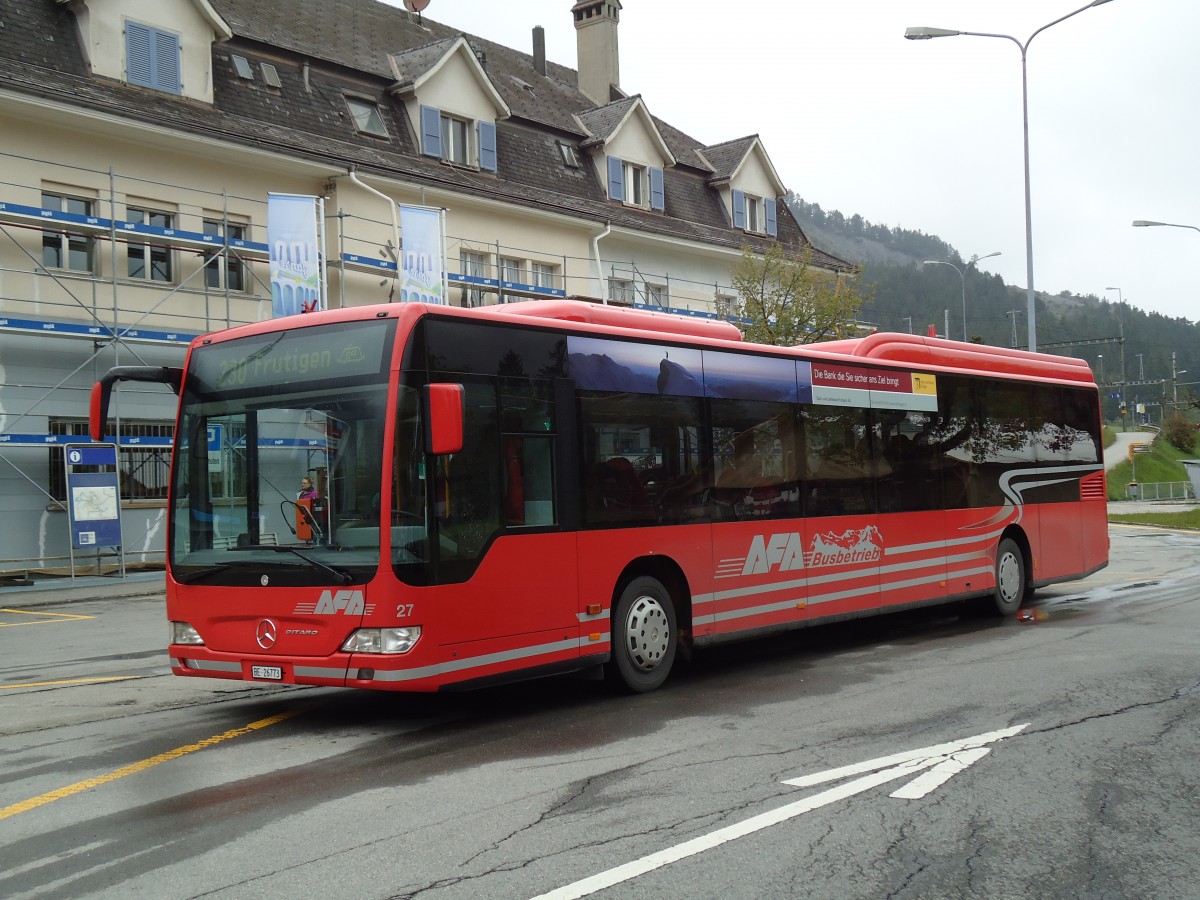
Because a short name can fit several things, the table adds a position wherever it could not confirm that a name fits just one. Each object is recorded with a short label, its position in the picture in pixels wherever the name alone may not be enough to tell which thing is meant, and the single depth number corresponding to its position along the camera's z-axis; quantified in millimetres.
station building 20750
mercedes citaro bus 7559
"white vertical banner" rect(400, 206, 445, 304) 24297
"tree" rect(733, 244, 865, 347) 29050
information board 19844
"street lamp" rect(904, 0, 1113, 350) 26359
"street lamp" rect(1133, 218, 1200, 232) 37500
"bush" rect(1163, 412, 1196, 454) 89219
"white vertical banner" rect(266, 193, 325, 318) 22609
